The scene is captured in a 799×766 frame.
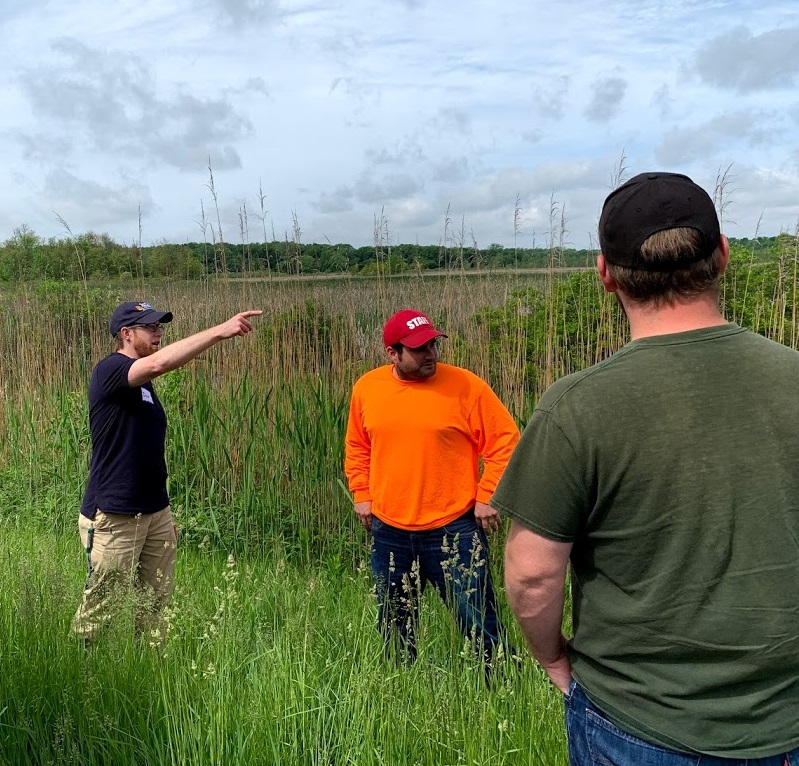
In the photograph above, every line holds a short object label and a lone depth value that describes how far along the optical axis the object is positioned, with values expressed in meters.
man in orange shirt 3.43
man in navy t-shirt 3.36
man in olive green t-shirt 1.22
